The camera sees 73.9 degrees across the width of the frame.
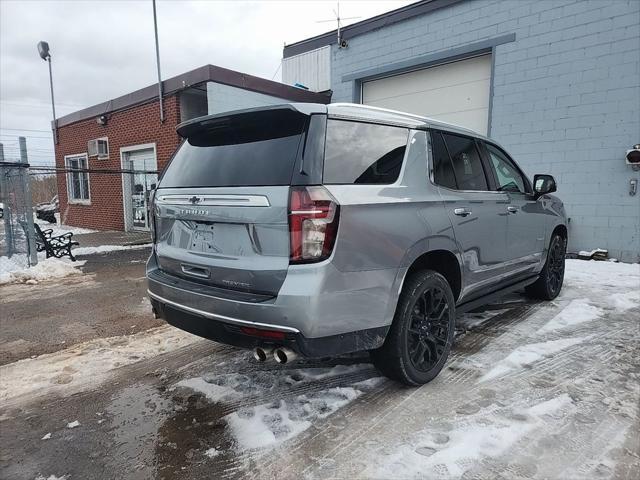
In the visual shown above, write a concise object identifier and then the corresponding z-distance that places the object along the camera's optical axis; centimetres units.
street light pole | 1350
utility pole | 1028
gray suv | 229
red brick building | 972
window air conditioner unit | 1295
